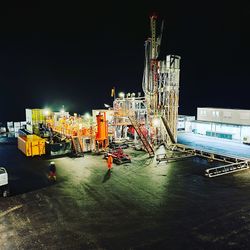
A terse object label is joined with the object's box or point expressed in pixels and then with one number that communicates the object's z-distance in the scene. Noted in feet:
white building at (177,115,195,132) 128.36
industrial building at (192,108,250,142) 100.29
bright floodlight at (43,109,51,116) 109.73
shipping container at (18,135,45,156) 77.87
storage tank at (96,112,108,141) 81.30
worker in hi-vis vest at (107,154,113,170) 64.69
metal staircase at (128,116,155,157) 79.41
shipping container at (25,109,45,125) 108.88
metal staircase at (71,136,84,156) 80.24
